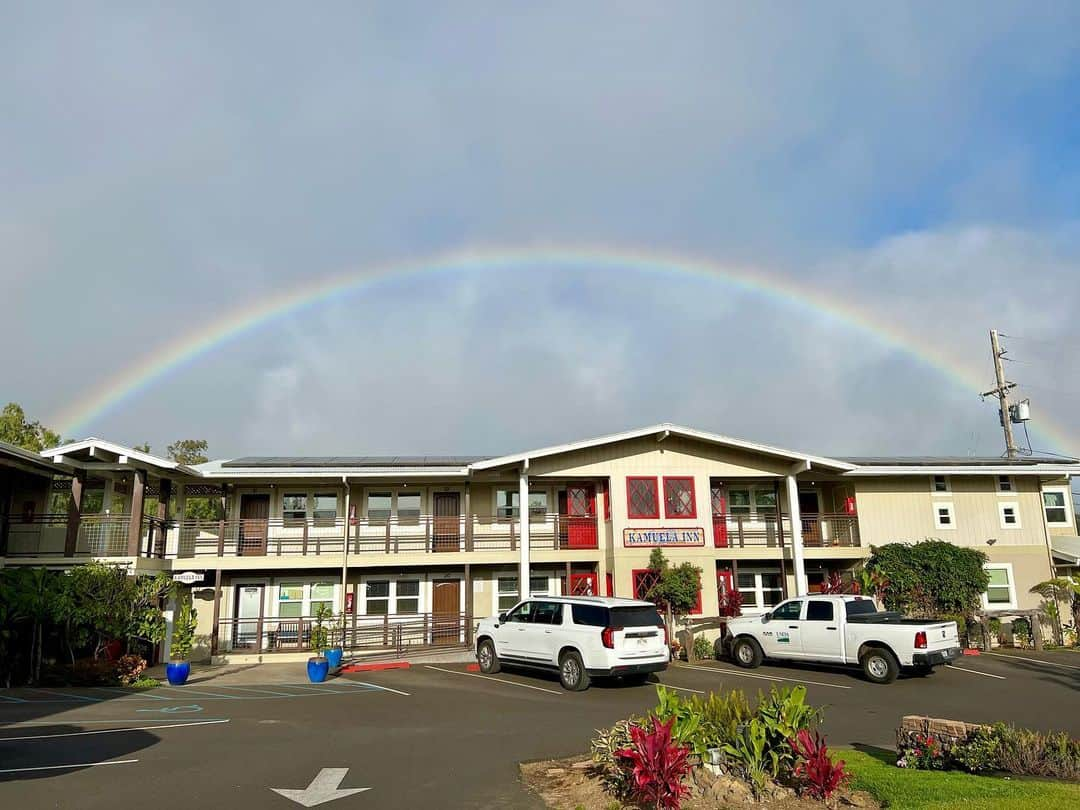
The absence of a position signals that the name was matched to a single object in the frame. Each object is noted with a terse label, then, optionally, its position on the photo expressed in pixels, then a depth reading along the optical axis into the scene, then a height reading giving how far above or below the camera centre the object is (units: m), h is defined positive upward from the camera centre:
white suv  16.11 -1.25
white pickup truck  17.16 -1.46
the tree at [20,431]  37.56 +7.54
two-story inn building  24.73 +1.81
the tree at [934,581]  25.03 -0.27
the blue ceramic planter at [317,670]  18.66 -2.01
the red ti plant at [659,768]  7.35 -1.74
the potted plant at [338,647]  20.86 -1.77
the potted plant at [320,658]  18.67 -1.77
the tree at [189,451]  55.44 +9.44
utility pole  39.56 +8.83
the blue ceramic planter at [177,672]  18.38 -1.96
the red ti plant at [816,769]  7.55 -1.83
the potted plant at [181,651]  18.36 -1.47
